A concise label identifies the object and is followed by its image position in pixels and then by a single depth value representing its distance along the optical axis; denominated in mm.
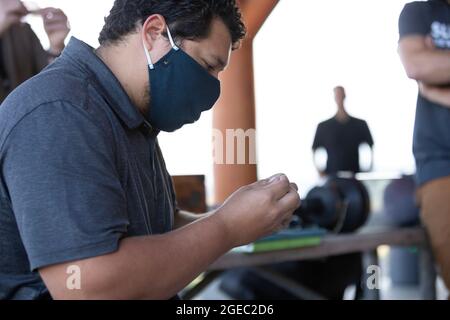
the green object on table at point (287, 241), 1458
